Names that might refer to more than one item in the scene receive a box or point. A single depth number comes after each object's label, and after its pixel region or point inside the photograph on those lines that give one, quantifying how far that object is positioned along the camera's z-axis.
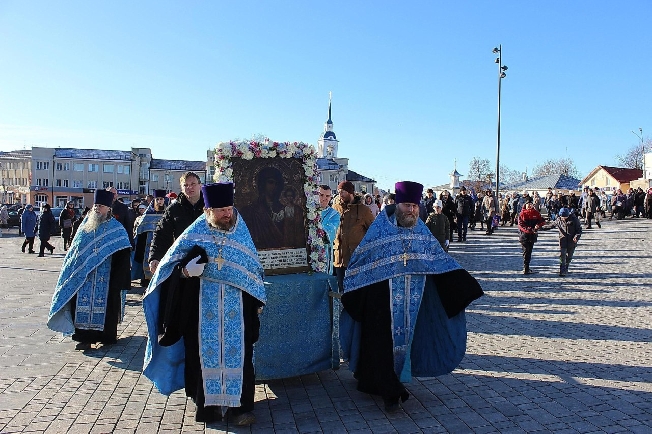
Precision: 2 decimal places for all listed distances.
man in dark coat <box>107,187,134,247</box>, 9.90
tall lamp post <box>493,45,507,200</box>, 29.20
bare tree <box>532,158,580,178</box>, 92.51
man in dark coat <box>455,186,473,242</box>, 21.19
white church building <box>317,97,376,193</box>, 82.62
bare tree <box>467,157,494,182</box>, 73.75
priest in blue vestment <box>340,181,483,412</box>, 5.08
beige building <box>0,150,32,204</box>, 95.75
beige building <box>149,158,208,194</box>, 84.56
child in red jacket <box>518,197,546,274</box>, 13.36
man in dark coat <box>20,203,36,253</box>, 21.23
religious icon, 5.89
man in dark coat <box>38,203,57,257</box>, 19.83
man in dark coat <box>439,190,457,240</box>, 18.53
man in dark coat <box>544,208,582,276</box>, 13.37
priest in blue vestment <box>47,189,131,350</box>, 6.97
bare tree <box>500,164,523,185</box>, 89.25
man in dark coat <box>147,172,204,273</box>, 6.14
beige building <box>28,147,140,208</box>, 81.31
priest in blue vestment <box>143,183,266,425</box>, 4.61
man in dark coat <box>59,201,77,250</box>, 21.62
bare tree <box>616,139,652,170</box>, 77.41
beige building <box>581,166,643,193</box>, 64.75
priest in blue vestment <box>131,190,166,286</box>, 11.27
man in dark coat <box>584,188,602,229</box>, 26.66
